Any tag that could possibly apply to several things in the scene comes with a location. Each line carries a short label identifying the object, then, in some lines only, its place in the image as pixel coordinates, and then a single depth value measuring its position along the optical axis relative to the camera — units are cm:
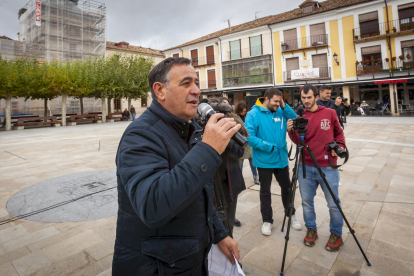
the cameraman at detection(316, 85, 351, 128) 460
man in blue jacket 316
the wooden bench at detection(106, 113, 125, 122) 2689
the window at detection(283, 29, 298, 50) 2580
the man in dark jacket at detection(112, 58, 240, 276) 97
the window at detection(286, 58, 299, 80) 2611
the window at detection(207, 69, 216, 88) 3216
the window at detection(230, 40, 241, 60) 2959
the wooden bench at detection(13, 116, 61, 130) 1984
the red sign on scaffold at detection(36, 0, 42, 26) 2656
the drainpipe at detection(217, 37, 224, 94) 3100
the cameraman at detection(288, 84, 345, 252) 271
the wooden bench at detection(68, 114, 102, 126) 2338
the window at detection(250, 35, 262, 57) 2797
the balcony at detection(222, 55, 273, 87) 2769
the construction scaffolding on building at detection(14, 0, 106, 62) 2733
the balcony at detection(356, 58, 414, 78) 2074
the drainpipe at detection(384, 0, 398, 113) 2135
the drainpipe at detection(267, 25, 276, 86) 2718
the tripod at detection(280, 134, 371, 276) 256
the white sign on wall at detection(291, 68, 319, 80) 2452
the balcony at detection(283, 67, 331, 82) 2431
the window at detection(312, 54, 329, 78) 2436
